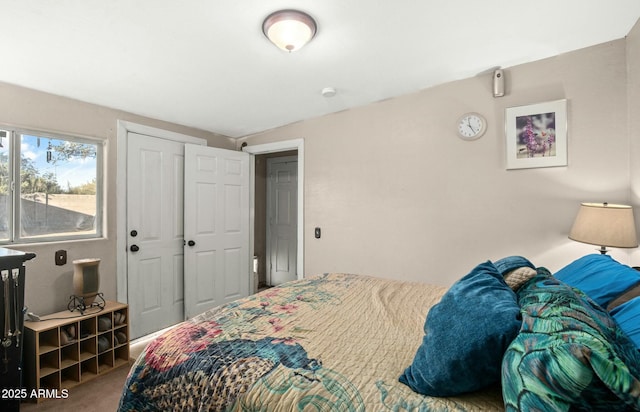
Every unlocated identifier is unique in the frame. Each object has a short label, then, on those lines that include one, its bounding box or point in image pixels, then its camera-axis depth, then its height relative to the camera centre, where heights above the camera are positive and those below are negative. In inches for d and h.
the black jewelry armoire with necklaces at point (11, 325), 65.7 -25.6
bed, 27.2 -21.0
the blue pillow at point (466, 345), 33.2 -15.7
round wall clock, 100.3 +26.3
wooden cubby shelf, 79.7 -40.0
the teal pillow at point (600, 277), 46.4 -12.3
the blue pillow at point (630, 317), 33.6 -13.8
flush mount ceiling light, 66.1 +39.6
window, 86.6 +6.4
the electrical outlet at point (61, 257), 93.7 -15.3
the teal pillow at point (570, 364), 24.5 -13.6
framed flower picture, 89.1 +21.1
